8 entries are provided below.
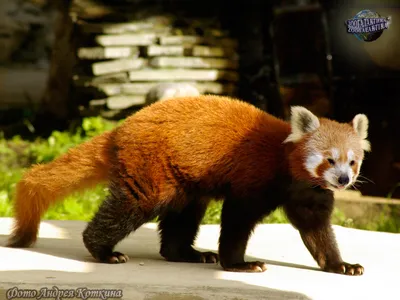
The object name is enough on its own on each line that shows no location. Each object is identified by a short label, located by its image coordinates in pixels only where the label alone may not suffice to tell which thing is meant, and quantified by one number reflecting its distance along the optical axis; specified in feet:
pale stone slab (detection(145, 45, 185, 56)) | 59.31
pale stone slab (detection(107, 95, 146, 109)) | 59.11
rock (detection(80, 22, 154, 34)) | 59.72
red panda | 28.89
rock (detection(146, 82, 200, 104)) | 55.69
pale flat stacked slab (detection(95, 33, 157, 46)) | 59.26
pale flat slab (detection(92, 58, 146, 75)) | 59.16
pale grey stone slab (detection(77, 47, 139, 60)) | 59.21
